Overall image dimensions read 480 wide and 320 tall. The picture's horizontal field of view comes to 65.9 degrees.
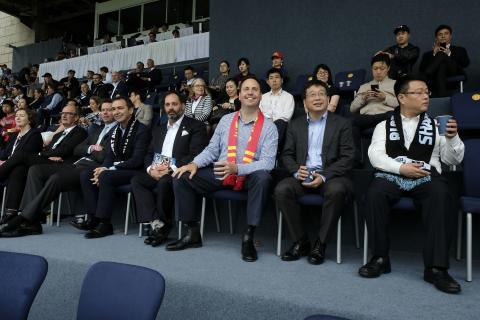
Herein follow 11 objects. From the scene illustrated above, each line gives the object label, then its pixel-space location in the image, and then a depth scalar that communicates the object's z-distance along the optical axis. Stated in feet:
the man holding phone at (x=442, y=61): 12.85
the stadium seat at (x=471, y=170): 6.59
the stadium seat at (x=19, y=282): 3.48
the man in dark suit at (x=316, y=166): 6.74
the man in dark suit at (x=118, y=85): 23.73
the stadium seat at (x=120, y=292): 3.08
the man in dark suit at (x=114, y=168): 9.34
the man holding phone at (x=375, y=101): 10.61
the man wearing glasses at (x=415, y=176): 5.70
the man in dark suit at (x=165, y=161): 8.62
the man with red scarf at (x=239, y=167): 7.34
